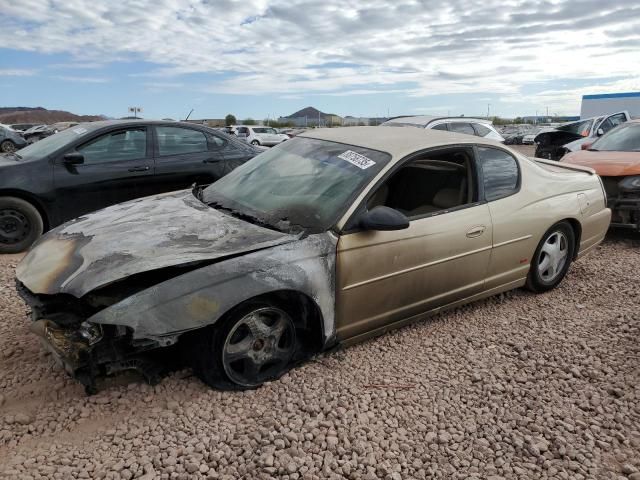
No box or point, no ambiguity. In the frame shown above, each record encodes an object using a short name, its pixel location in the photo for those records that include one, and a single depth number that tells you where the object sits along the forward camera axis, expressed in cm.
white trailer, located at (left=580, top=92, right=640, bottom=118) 2903
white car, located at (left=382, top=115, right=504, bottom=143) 1077
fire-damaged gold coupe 265
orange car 615
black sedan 558
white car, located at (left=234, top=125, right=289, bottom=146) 2667
